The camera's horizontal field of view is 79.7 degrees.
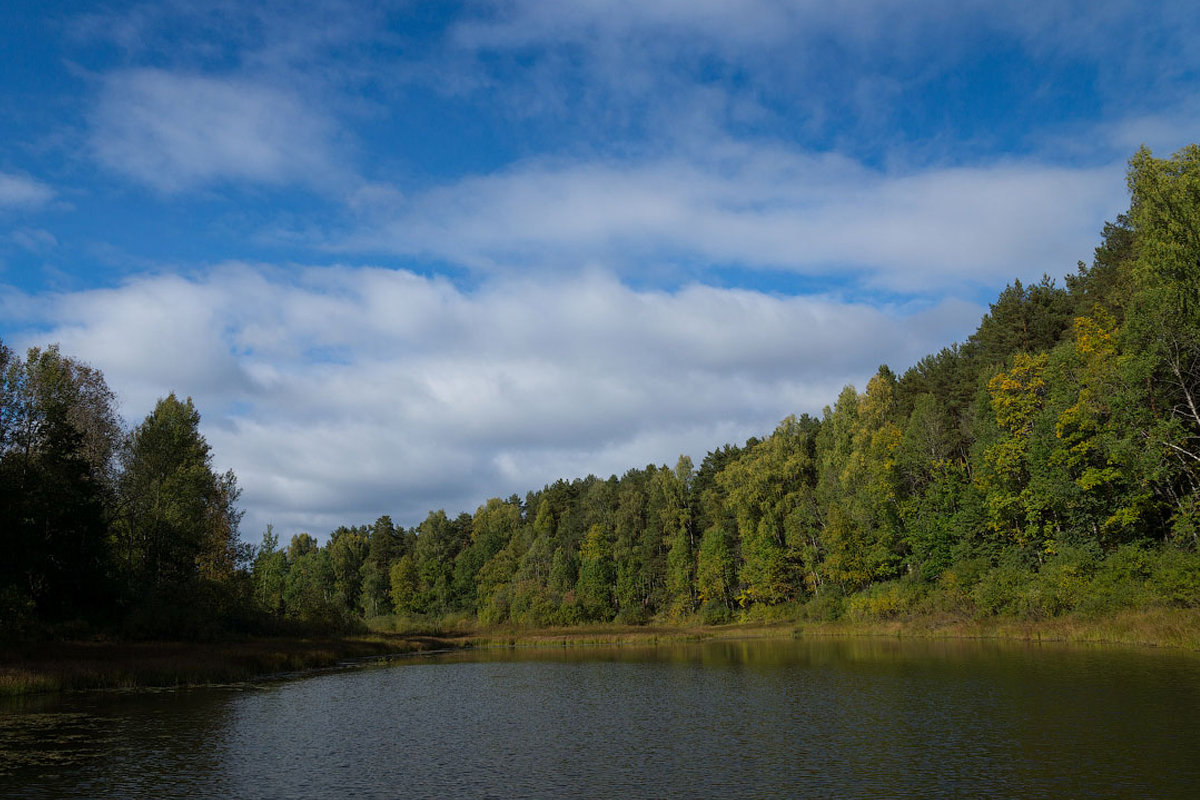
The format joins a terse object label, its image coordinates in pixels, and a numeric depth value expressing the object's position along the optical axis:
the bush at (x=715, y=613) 119.69
